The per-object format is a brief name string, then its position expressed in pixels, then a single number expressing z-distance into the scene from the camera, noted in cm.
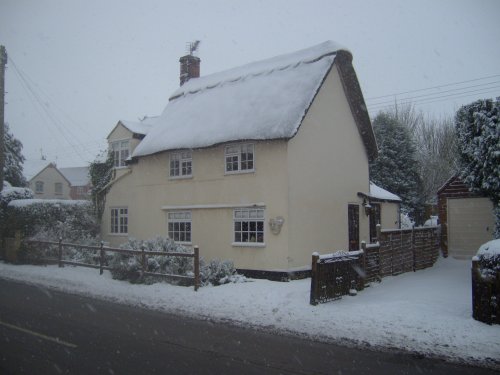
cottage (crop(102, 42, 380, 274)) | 1541
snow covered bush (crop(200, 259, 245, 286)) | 1396
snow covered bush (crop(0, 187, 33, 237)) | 2069
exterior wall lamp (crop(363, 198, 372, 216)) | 1973
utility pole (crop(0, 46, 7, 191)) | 2131
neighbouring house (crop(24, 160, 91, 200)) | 5922
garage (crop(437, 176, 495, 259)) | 1928
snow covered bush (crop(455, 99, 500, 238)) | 1424
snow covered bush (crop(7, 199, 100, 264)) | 1922
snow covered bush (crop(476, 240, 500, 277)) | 877
